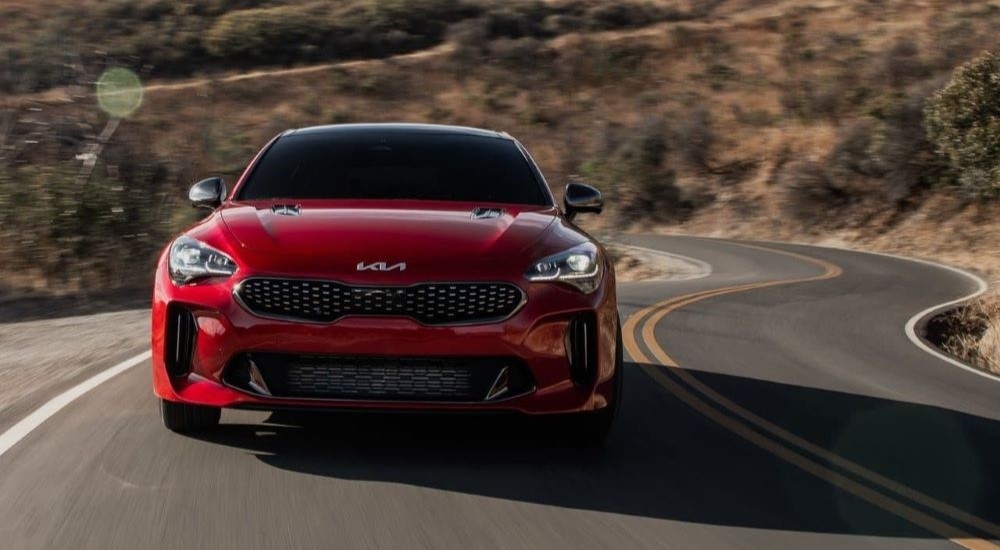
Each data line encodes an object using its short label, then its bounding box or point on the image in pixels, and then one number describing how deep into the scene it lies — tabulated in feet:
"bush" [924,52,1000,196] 121.70
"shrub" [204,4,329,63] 194.59
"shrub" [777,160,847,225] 139.13
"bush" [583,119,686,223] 150.41
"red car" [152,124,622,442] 19.44
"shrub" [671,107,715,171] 156.15
